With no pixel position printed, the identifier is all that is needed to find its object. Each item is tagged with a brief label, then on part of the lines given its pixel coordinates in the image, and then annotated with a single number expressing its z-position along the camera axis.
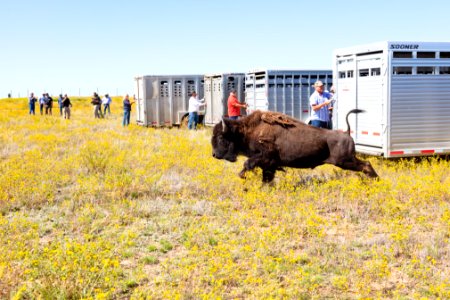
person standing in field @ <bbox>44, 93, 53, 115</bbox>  41.88
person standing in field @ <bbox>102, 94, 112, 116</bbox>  37.23
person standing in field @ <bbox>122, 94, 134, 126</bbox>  26.67
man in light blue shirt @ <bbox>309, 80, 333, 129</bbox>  10.99
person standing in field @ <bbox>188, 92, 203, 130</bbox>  22.45
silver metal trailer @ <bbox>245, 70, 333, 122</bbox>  18.47
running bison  9.30
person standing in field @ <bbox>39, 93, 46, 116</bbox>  41.59
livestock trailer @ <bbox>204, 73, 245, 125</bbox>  22.20
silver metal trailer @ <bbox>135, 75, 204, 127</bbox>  25.08
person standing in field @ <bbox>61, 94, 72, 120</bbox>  34.38
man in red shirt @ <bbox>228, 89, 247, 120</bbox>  17.61
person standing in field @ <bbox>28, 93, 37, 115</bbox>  41.92
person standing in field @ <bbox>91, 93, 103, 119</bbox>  34.65
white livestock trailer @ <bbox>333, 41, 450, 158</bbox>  11.15
